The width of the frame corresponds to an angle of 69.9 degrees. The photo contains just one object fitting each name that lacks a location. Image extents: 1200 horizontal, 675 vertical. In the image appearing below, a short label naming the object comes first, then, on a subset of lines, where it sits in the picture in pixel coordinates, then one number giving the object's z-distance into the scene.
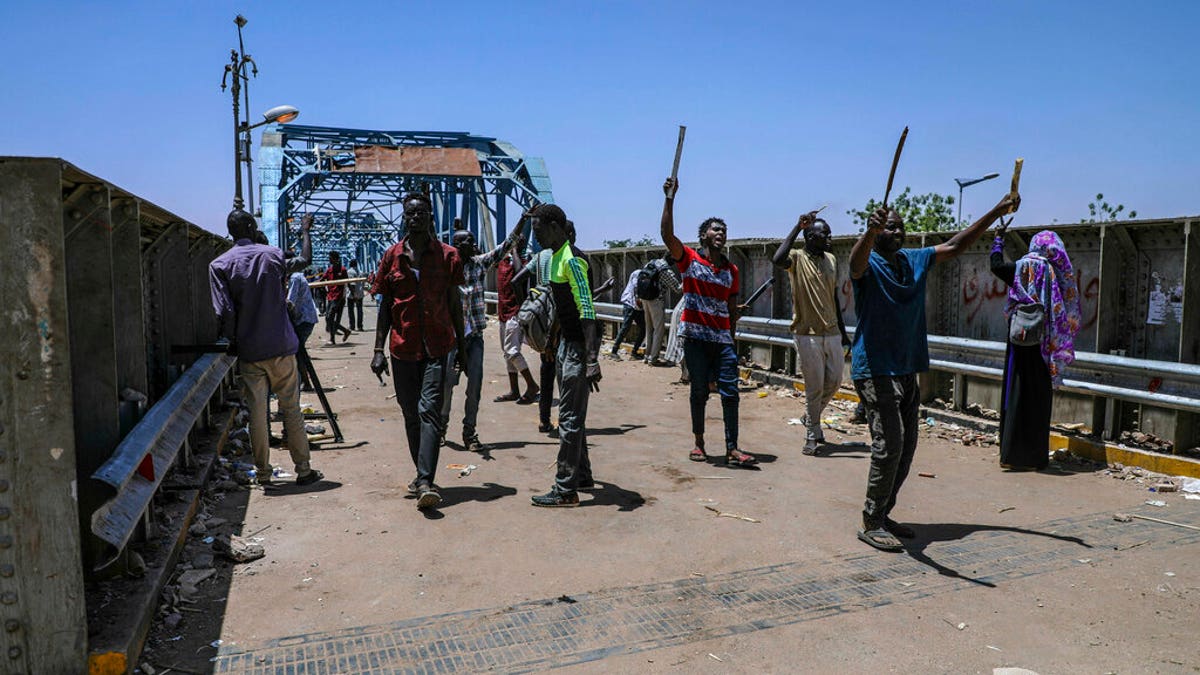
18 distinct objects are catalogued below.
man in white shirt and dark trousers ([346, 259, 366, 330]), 20.16
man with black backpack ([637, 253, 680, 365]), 14.31
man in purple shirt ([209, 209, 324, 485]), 5.95
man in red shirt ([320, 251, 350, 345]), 18.06
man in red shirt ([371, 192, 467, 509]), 5.75
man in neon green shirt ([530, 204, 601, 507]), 5.80
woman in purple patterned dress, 6.85
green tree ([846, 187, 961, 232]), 38.16
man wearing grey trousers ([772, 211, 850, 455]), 7.67
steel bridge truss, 31.95
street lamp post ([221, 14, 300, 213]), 18.97
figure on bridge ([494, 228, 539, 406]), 9.90
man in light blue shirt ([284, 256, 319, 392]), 9.45
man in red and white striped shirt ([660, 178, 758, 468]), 6.91
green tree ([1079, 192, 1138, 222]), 36.84
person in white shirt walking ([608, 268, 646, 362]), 15.05
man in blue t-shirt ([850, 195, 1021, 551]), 4.88
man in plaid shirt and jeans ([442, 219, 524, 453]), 7.61
